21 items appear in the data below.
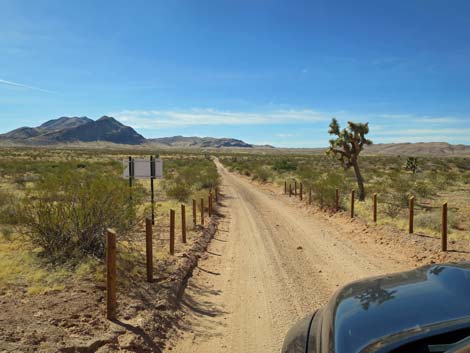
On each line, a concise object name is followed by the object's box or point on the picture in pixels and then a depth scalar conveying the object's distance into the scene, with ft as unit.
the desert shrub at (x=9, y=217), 25.14
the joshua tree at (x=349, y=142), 64.64
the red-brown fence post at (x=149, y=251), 21.12
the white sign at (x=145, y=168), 41.98
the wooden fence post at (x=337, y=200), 49.87
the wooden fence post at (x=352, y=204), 44.38
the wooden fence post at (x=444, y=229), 28.76
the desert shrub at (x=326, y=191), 54.49
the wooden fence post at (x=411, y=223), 34.75
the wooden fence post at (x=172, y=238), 28.12
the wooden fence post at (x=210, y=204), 48.75
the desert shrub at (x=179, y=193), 61.62
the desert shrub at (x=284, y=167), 145.35
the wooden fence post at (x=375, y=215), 41.29
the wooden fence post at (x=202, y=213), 41.27
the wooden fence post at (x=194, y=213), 39.30
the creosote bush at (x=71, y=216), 24.30
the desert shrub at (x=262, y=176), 111.45
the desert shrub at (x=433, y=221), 38.24
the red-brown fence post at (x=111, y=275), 16.51
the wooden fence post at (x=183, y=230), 32.50
